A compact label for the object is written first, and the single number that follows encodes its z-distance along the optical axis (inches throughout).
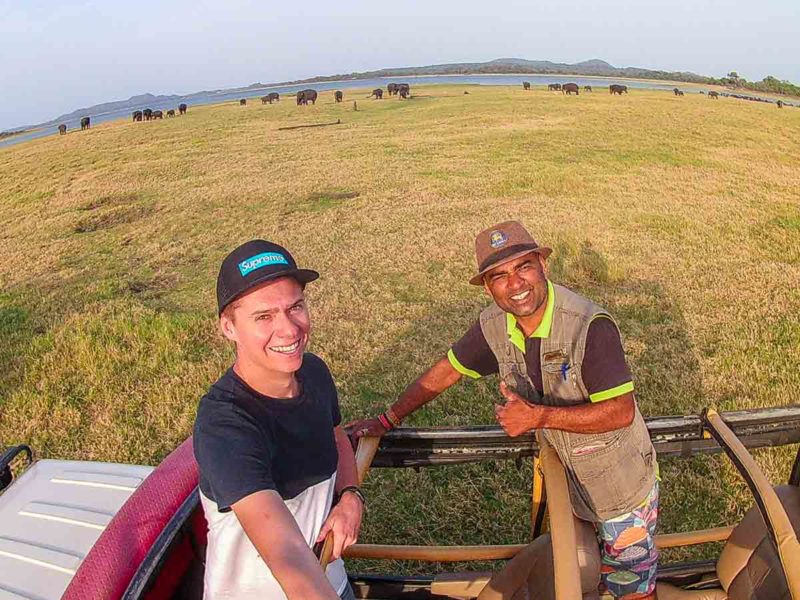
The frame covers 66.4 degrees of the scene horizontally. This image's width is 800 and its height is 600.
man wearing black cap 59.9
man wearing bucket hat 84.7
